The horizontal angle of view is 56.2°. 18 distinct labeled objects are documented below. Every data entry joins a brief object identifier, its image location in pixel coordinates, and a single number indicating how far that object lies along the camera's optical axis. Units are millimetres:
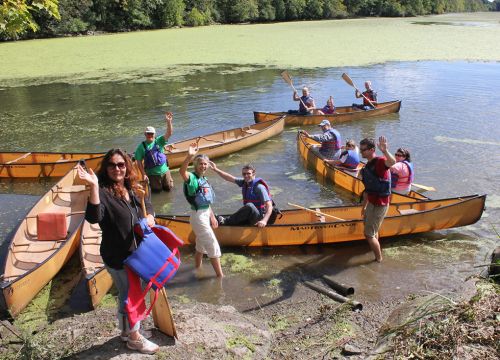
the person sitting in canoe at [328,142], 11891
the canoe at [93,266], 6277
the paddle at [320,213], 8457
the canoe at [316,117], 16672
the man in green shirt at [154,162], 10242
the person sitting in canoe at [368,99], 17703
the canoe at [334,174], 9234
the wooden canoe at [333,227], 7965
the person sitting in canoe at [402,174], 9125
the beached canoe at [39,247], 6258
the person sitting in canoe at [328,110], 16906
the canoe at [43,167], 11891
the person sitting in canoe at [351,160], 11125
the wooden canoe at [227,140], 12664
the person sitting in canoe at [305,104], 16722
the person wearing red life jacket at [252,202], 7438
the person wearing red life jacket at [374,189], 6773
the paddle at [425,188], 10297
